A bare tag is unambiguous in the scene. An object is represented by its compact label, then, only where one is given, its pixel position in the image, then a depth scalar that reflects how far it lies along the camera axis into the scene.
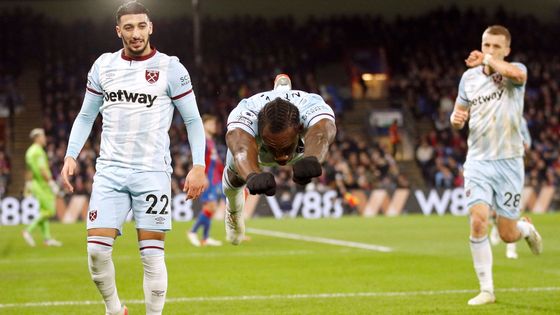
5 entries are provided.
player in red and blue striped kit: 17.61
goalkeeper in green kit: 17.95
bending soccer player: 6.80
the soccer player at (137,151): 7.57
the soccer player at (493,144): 9.93
